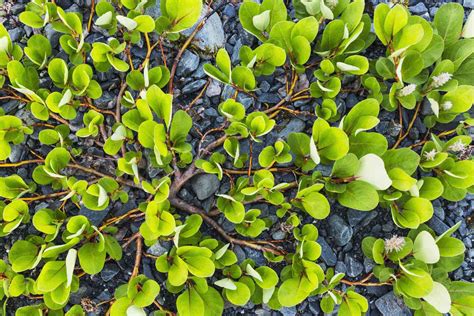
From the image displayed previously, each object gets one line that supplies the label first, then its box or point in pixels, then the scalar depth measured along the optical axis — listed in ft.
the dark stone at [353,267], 2.00
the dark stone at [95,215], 1.96
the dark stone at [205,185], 2.00
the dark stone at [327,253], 1.99
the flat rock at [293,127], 2.04
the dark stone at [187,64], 2.06
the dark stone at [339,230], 1.99
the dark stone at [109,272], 1.96
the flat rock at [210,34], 2.08
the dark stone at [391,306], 2.00
